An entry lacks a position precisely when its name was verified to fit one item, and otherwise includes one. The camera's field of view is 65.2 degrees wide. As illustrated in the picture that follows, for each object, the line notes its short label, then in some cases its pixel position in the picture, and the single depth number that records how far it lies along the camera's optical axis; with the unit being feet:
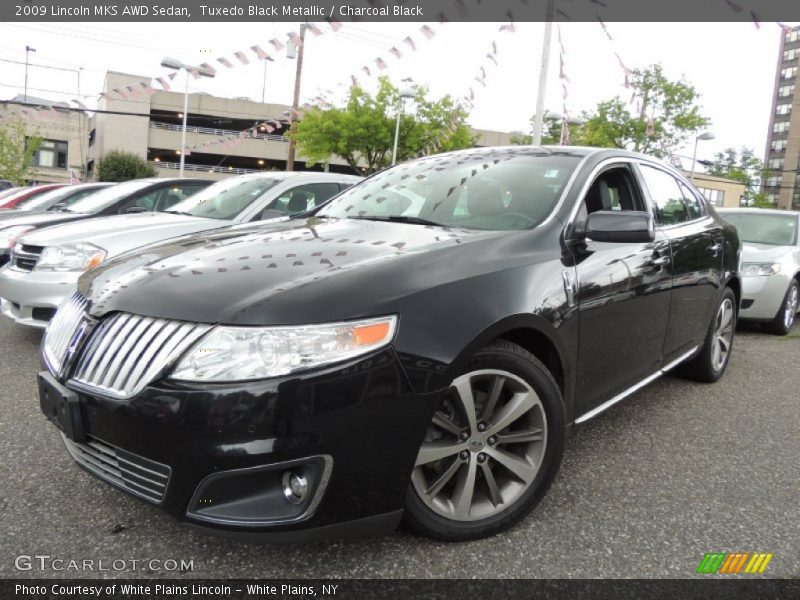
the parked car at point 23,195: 35.78
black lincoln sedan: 5.67
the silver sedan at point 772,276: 21.57
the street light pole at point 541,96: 37.73
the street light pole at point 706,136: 77.66
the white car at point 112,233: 14.11
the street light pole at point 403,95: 69.15
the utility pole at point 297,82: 74.38
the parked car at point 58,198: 31.23
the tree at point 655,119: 95.09
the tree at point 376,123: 94.38
